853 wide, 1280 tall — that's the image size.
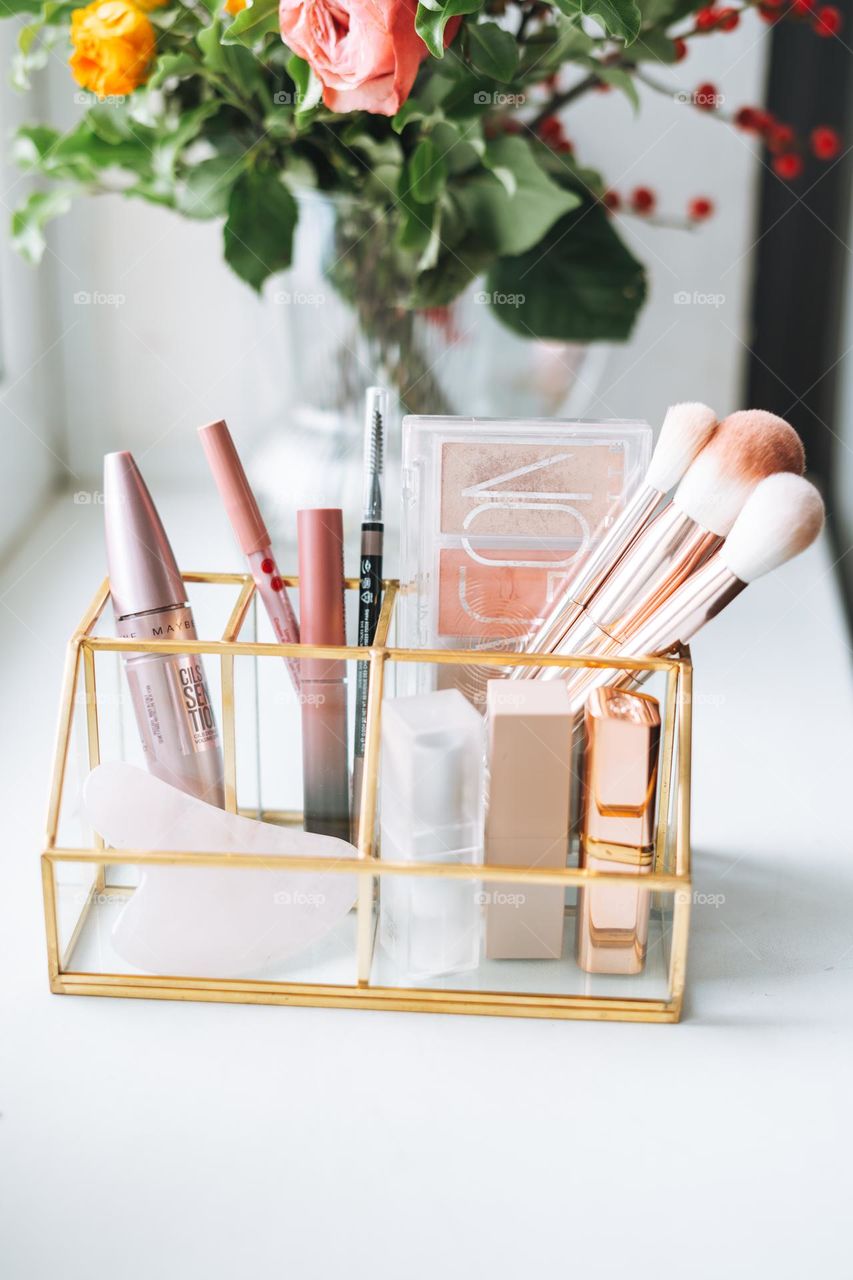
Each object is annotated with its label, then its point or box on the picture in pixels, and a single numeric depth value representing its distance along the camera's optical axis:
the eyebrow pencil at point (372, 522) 0.44
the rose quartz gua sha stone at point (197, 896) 0.39
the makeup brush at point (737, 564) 0.36
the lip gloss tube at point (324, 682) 0.42
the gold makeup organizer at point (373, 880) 0.38
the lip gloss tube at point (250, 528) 0.43
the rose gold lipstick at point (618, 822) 0.38
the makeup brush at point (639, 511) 0.40
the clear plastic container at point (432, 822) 0.37
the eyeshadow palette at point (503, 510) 0.42
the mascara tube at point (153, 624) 0.42
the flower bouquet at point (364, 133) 0.52
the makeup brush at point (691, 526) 0.38
